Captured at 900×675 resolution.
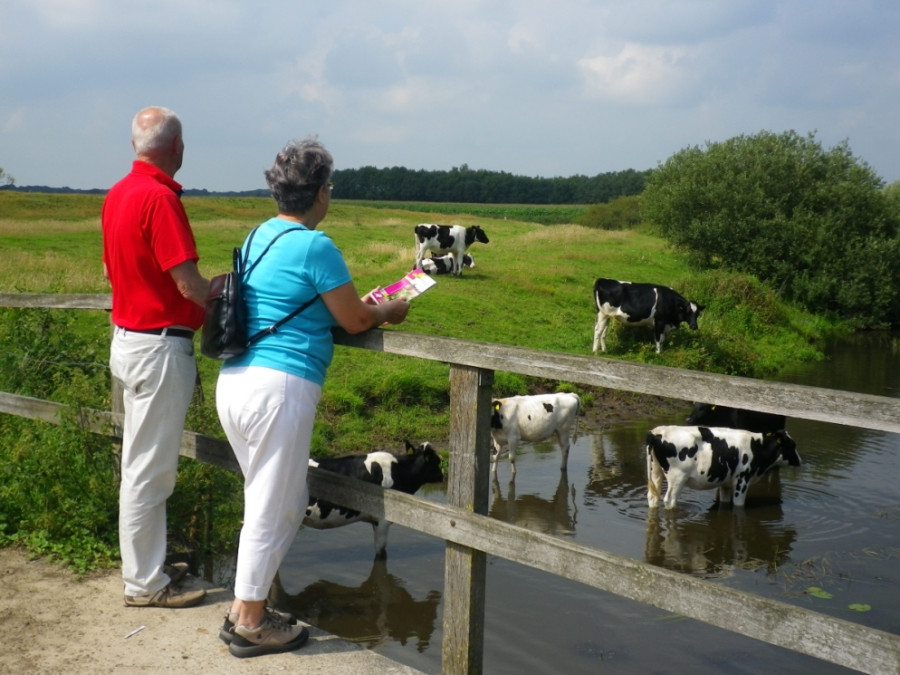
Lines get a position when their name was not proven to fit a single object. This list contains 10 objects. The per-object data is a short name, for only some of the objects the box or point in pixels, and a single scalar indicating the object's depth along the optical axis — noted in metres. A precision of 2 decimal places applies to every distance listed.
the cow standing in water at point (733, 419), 13.05
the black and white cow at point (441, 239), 25.92
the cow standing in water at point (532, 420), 11.39
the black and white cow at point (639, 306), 19.16
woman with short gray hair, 3.77
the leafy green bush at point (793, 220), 32.41
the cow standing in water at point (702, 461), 9.97
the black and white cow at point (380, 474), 7.75
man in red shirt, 4.11
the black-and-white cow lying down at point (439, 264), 24.52
